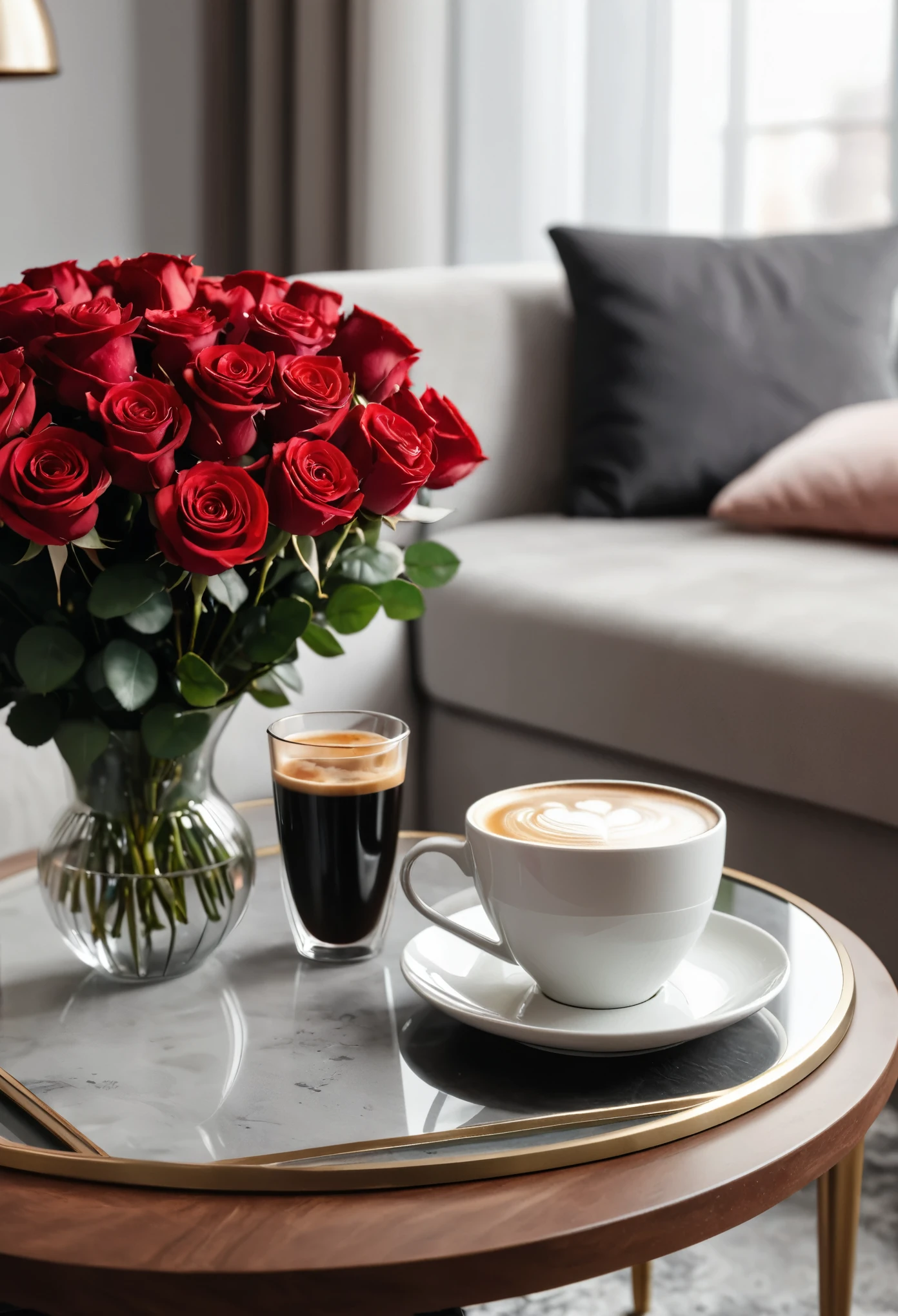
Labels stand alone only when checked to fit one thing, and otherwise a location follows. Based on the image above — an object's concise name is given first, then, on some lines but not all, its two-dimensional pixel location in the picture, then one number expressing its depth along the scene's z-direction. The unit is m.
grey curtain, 3.23
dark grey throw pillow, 2.01
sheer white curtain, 2.77
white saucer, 0.65
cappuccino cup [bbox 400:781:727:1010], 0.64
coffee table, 0.51
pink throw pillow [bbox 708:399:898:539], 1.78
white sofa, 1.36
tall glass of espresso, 0.78
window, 2.73
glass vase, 0.75
